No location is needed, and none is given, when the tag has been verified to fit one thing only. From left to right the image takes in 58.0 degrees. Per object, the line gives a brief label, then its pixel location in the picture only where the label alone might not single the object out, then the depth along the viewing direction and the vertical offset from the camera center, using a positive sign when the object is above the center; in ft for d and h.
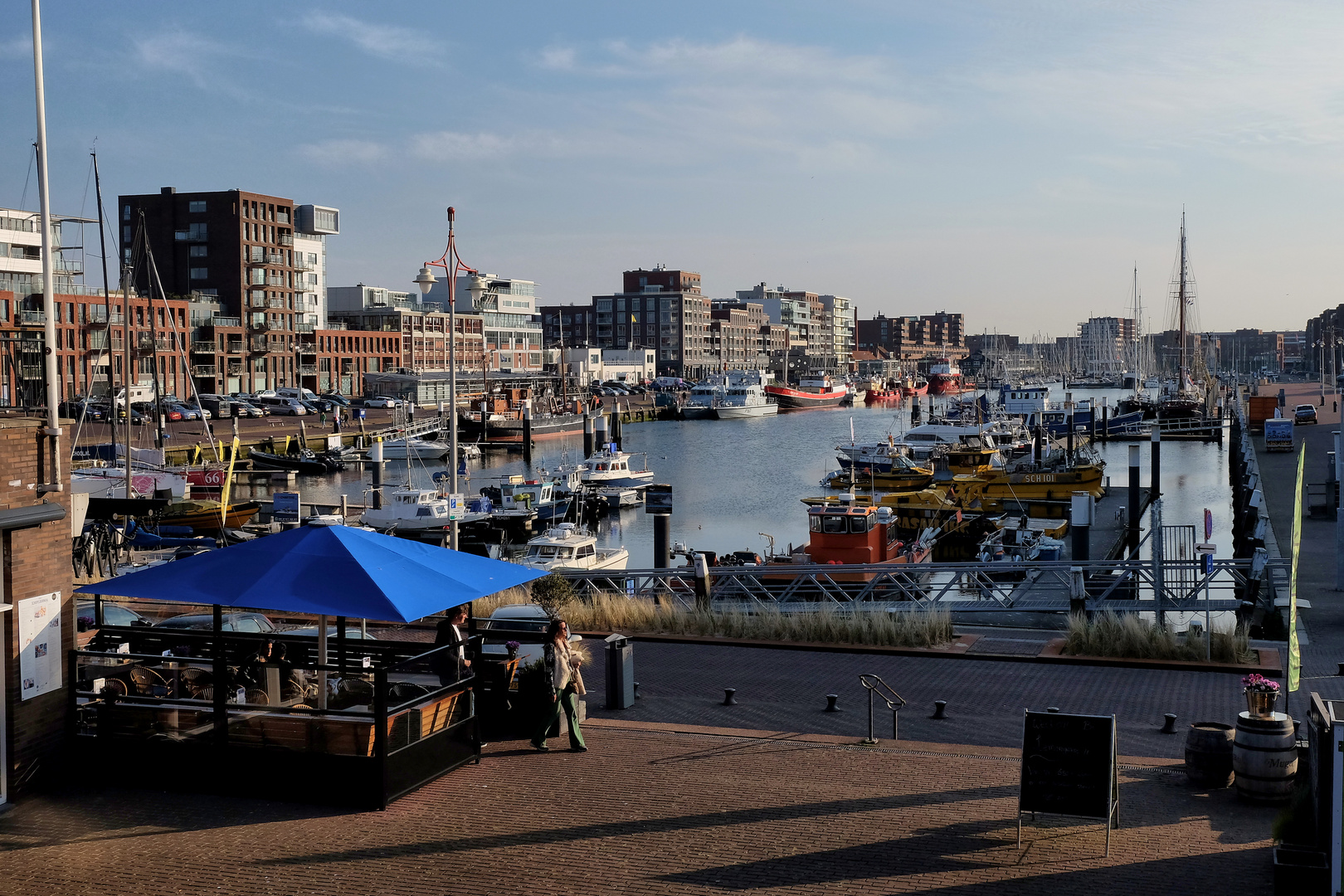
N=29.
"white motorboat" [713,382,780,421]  464.65 -6.37
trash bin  46.29 -10.92
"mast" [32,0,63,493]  35.55 +2.77
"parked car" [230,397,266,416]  328.90 -4.89
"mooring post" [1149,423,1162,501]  178.19 -11.19
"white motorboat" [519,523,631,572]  126.00 -17.50
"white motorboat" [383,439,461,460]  277.64 -14.09
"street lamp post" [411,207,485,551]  76.79 +7.02
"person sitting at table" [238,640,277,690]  38.96 -9.02
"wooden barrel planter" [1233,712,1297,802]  33.01 -10.25
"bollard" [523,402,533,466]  286.64 -12.53
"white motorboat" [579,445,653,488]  208.44 -14.78
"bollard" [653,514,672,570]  101.60 -12.92
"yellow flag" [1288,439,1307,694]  33.40 -7.56
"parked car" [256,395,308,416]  343.46 -4.11
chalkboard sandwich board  30.30 -9.67
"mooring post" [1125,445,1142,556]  141.18 -13.84
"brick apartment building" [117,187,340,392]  398.01 +41.31
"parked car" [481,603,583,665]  45.42 -9.55
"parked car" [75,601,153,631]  55.47 -10.38
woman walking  39.88 -9.72
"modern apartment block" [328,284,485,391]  441.68 +22.19
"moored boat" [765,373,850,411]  524.52 -3.68
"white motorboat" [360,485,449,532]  160.76 -16.55
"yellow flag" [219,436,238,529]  137.82 -12.48
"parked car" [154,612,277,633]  56.15 -10.95
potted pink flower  33.01 -8.59
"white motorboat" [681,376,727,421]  467.11 -5.66
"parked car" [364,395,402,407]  390.42 -3.82
